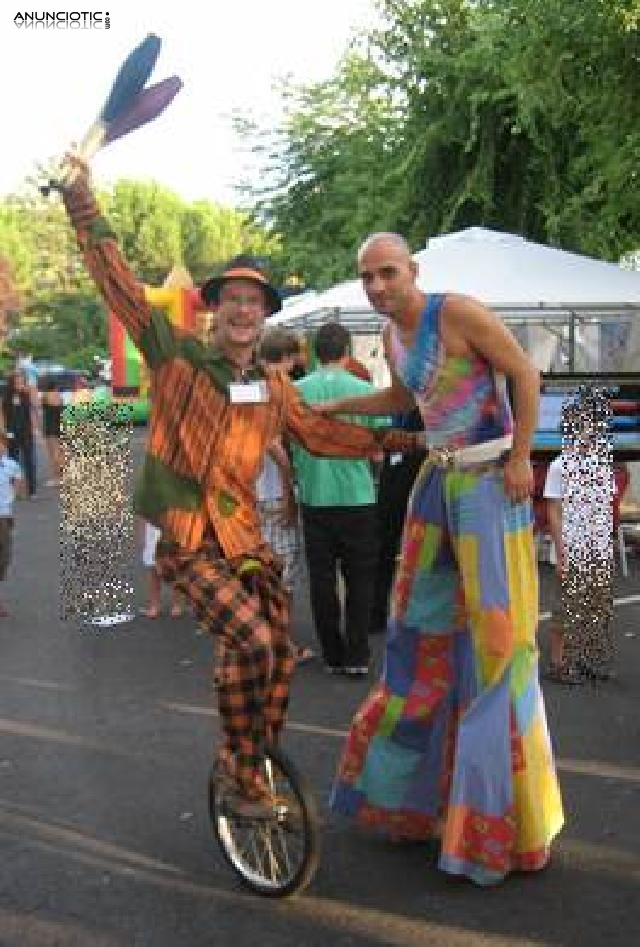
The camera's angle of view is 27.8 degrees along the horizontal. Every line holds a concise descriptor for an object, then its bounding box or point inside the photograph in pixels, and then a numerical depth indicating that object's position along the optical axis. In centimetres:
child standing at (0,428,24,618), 903
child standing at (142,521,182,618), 863
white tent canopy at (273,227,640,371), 1203
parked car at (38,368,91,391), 3675
